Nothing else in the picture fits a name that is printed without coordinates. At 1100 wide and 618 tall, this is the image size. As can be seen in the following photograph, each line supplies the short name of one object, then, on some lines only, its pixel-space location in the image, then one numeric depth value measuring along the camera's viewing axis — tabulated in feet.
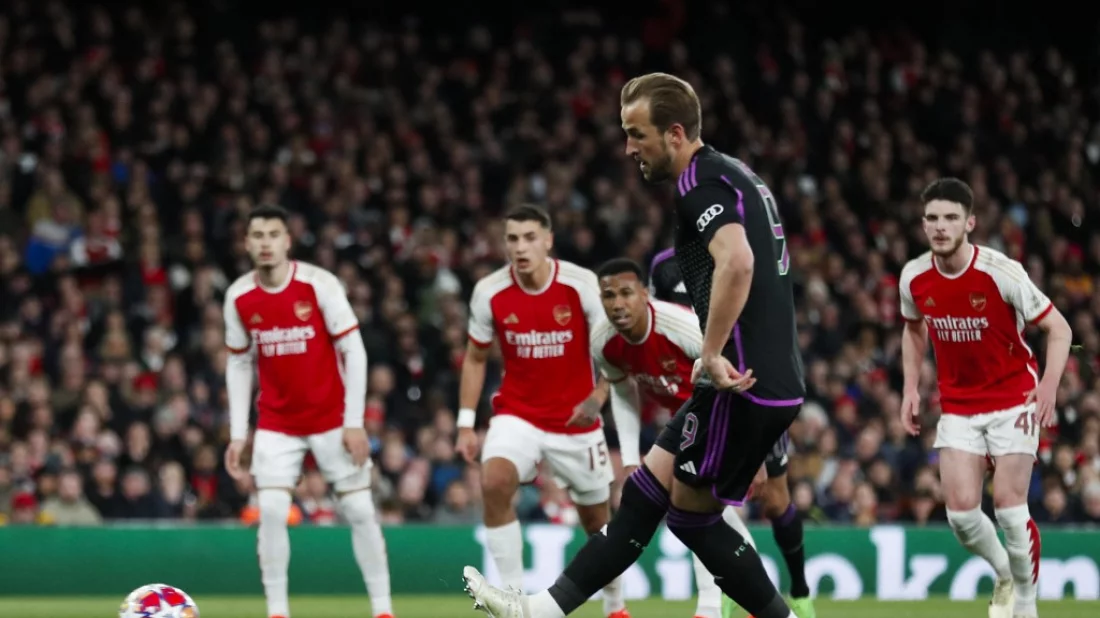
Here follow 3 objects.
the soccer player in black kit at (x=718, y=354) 42.98
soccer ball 53.67
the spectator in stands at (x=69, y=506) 91.20
